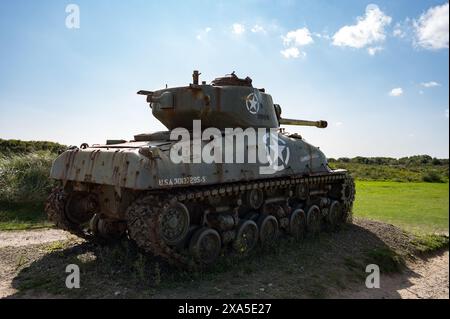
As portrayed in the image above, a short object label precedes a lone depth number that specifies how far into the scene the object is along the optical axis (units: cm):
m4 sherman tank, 702
